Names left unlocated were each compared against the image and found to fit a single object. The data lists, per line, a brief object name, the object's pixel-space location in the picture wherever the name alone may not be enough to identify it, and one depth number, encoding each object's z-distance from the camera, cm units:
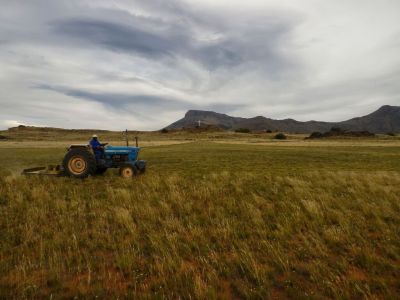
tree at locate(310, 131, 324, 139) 8064
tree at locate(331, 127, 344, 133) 9291
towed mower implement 1105
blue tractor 1084
